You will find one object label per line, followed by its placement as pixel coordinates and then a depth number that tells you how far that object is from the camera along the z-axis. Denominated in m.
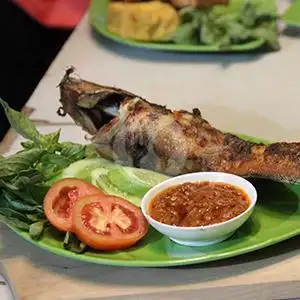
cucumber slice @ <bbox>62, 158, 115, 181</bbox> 1.30
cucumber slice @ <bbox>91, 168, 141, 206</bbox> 1.24
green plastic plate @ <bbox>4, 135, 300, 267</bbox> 1.09
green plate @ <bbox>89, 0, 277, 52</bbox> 1.89
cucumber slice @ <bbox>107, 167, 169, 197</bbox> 1.26
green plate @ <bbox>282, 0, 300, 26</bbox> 1.96
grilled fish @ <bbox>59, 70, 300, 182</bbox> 1.18
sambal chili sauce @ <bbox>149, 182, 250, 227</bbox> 1.11
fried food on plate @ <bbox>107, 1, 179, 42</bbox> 1.95
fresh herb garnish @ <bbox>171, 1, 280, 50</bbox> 1.90
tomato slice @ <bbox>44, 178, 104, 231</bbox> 1.16
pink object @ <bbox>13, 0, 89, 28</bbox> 2.58
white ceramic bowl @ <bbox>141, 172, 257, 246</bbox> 1.08
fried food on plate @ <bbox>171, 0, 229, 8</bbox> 2.00
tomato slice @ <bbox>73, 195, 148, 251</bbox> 1.12
